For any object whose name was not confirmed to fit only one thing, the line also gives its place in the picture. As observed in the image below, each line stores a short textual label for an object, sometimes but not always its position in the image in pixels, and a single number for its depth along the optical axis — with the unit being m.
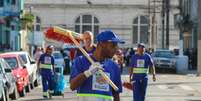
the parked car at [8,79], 19.11
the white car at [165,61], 48.06
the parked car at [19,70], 23.12
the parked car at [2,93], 18.02
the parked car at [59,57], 40.88
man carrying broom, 7.82
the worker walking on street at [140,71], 16.95
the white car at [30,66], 26.07
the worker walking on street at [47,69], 21.98
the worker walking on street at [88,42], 11.09
